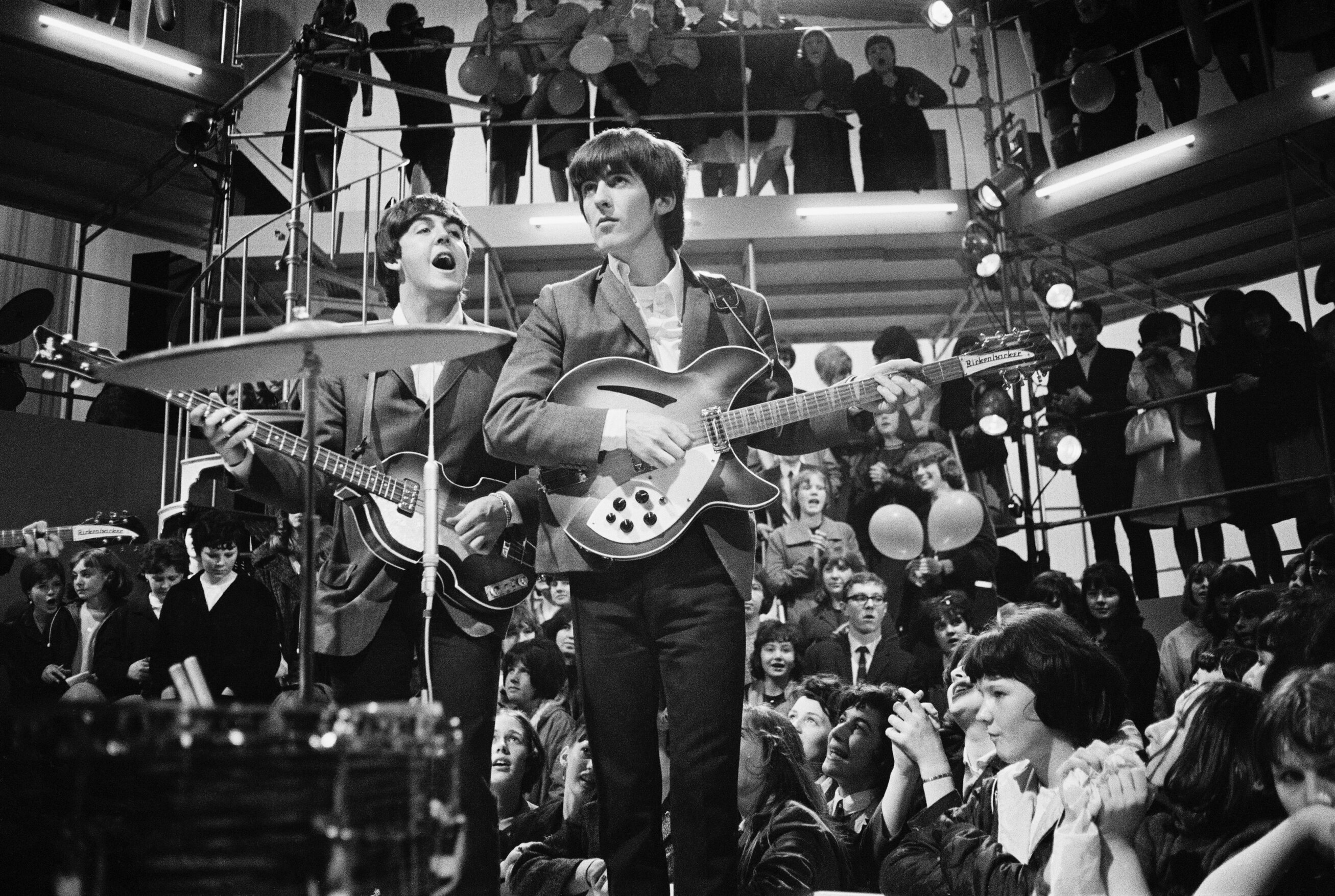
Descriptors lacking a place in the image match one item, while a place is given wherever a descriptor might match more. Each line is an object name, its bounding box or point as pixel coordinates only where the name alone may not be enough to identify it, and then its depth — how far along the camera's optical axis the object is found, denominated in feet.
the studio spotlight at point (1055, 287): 27.48
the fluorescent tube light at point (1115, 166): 27.12
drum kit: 4.34
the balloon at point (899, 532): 22.35
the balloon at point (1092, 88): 27.37
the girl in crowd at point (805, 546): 23.00
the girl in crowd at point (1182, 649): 19.19
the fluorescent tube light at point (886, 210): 29.86
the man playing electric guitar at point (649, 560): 8.43
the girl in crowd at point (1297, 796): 7.09
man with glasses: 18.85
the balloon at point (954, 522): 22.25
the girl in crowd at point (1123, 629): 18.92
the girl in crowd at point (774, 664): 19.20
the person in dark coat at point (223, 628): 16.99
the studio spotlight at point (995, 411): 26.00
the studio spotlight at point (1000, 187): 27.66
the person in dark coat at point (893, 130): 30.34
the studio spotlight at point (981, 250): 27.50
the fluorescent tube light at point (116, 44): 26.25
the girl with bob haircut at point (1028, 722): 9.20
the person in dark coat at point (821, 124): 30.32
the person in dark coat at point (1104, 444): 25.91
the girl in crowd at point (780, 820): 10.91
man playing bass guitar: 9.34
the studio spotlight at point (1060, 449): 25.53
